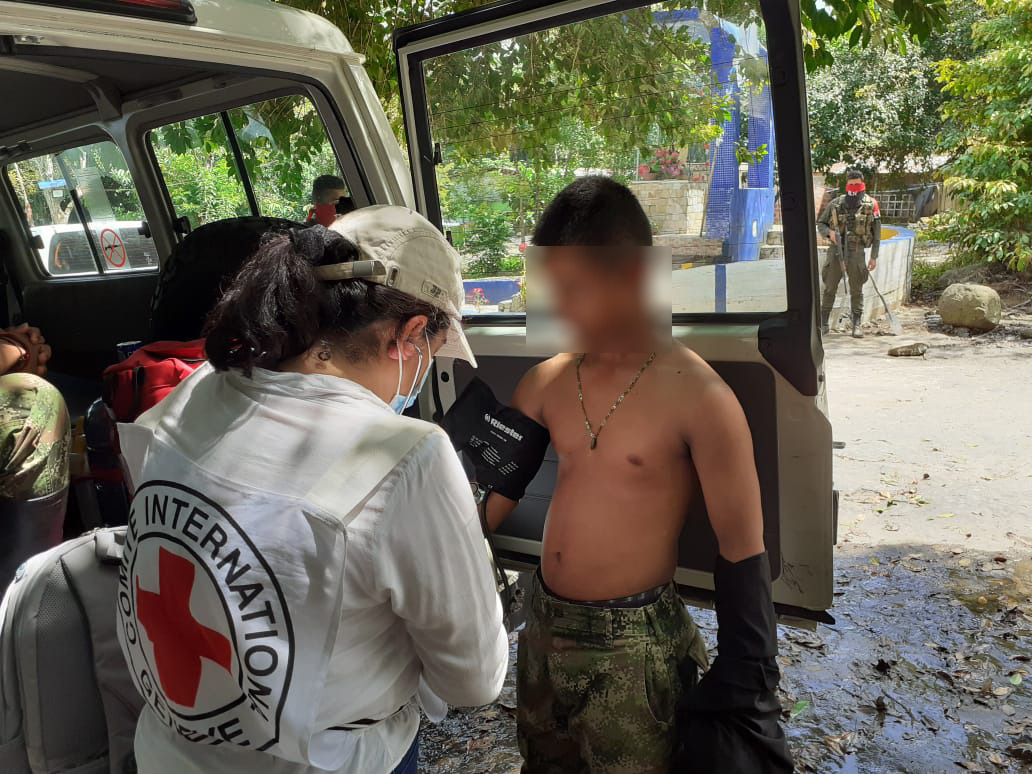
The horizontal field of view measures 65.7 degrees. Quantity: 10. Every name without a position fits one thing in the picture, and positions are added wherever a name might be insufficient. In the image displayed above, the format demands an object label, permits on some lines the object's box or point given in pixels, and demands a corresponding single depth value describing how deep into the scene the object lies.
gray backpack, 1.43
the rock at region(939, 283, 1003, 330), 9.70
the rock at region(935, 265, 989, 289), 11.84
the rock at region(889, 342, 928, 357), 9.09
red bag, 2.11
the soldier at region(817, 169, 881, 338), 9.93
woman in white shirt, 1.05
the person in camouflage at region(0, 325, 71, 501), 2.14
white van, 1.94
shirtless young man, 1.75
